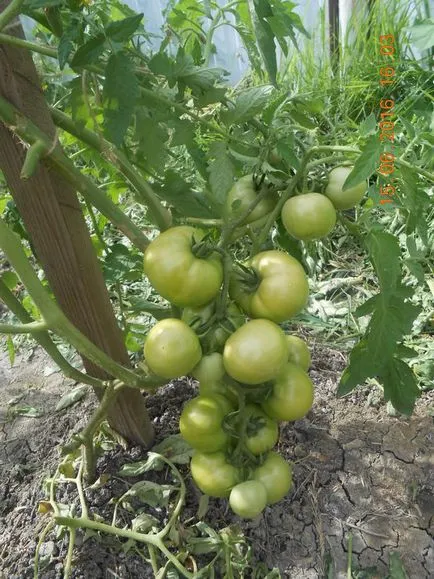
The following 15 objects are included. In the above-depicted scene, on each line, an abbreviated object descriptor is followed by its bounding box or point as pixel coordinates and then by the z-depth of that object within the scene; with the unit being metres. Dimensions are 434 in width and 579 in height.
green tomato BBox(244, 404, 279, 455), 0.87
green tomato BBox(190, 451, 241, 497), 0.86
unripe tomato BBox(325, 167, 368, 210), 0.77
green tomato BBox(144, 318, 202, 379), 0.74
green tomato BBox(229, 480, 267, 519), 0.83
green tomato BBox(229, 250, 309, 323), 0.74
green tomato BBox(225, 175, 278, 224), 0.83
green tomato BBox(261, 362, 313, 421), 0.83
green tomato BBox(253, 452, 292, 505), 0.87
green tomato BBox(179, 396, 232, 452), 0.83
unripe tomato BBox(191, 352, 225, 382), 0.80
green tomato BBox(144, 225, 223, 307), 0.73
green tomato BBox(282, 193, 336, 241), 0.75
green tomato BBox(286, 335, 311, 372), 0.92
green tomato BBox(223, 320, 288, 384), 0.72
